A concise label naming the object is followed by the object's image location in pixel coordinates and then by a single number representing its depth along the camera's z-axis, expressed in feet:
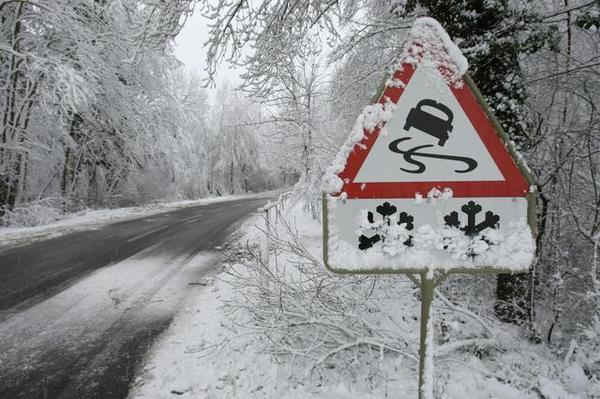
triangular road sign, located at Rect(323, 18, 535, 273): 4.58
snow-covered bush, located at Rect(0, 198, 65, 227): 37.59
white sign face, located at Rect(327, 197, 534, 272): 4.55
